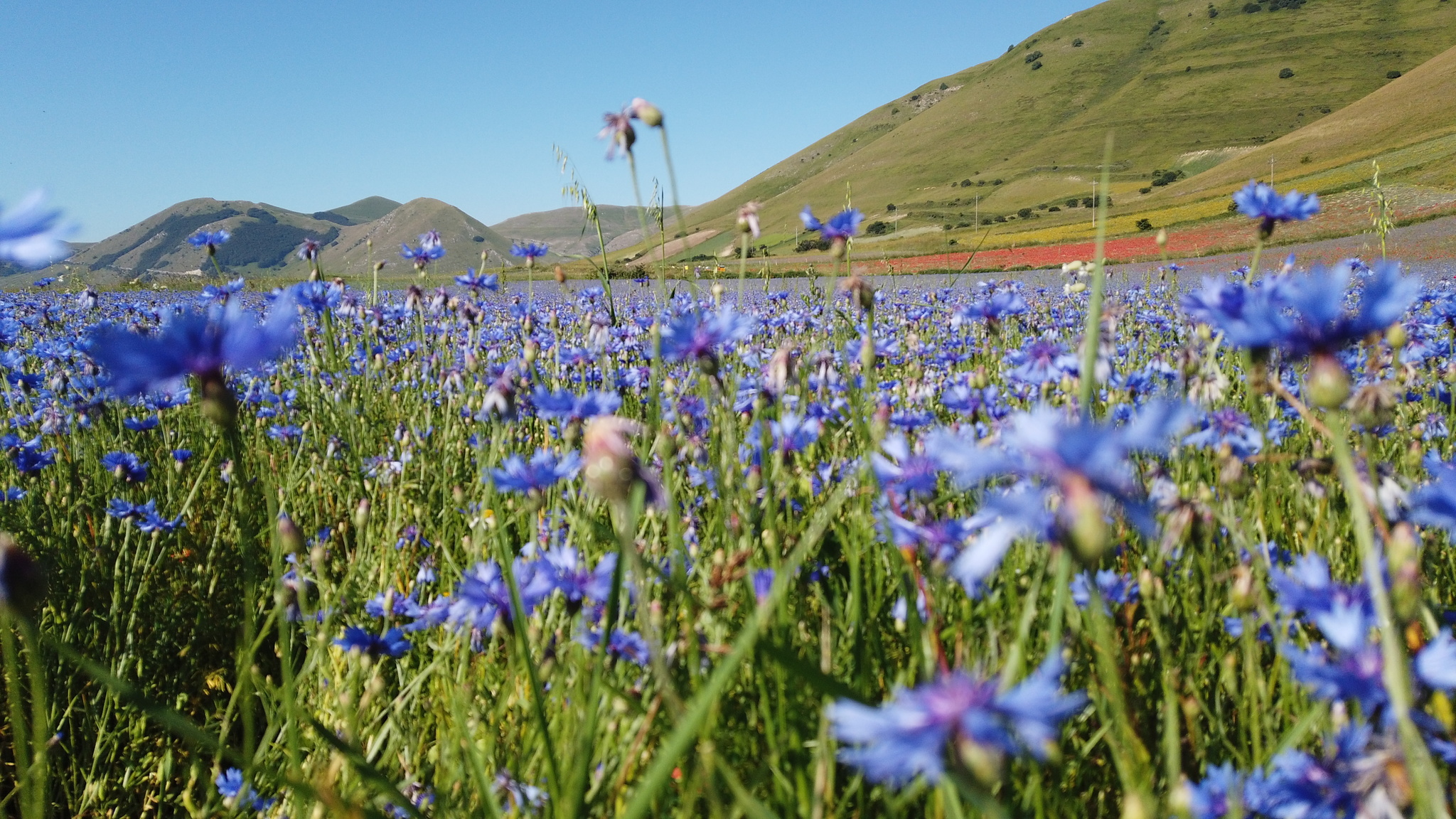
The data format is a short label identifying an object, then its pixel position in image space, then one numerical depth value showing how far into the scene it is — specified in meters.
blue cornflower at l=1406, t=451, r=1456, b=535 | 0.30
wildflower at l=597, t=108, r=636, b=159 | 0.44
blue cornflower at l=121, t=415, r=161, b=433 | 0.77
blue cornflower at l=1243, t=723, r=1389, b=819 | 0.30
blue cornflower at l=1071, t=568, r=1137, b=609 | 0.44
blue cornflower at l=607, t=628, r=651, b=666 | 0.40
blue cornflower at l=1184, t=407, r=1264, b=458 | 0.50
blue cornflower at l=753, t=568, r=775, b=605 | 0.43
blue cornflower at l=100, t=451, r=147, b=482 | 0.64
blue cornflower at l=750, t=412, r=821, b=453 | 0.52
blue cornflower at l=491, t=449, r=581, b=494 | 0.43
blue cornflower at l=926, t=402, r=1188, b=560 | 0.21
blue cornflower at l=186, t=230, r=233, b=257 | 0.84
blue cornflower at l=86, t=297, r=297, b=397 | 0.31
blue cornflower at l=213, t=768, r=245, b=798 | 0.45
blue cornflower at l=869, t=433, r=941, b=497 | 0.38
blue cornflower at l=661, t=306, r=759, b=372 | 0.45
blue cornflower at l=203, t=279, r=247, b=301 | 0.90
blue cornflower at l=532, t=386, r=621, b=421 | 0.44
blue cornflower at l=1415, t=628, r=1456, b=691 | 0.30
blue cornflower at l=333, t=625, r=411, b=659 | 0.42
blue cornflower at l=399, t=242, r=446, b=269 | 0.96
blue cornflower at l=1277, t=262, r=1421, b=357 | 0.30
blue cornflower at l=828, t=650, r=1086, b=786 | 0.21
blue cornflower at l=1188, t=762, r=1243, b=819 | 0.33
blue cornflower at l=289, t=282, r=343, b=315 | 0.77
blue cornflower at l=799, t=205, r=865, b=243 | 0.49
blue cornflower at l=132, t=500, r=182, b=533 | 0.56
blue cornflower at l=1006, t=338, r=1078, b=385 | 0.57
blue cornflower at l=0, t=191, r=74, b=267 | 0.29
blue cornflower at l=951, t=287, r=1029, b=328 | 0.63
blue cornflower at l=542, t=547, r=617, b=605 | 0.40
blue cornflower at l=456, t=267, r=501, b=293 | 0.85
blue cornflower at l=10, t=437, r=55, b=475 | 0.66
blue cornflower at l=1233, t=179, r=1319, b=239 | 0.48
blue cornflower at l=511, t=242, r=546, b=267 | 0.80
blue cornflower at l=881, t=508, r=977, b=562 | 0.36
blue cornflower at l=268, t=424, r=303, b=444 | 0.75
